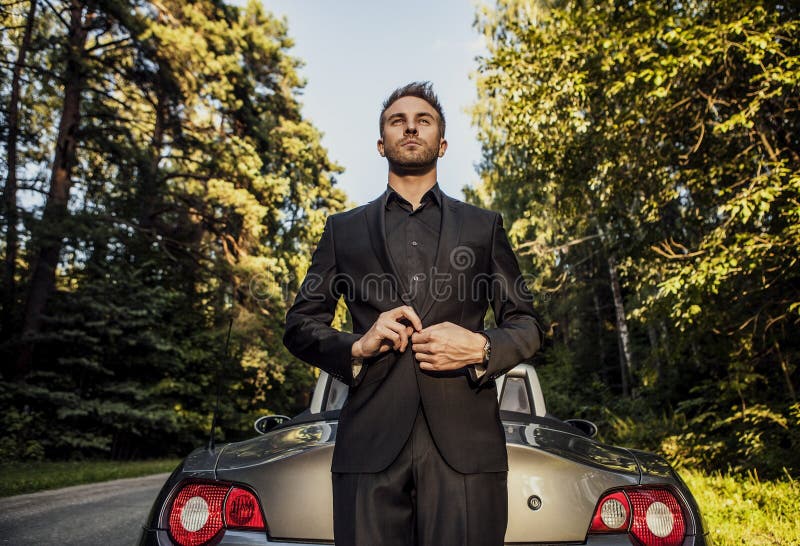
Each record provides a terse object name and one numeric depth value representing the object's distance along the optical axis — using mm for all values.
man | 1406
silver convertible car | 1781
